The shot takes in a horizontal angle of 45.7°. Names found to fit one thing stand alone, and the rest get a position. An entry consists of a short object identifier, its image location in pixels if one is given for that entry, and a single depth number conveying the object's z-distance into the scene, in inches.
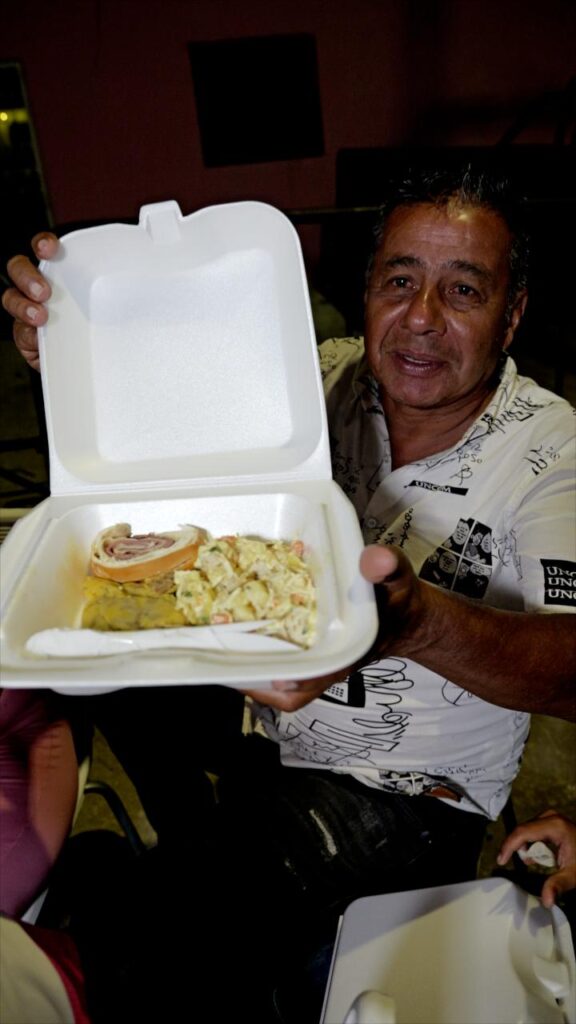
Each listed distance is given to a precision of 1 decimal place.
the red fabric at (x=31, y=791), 41.8
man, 46.3
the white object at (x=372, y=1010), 29.9
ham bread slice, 37.9
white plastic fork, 30.9
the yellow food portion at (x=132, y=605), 35.0
